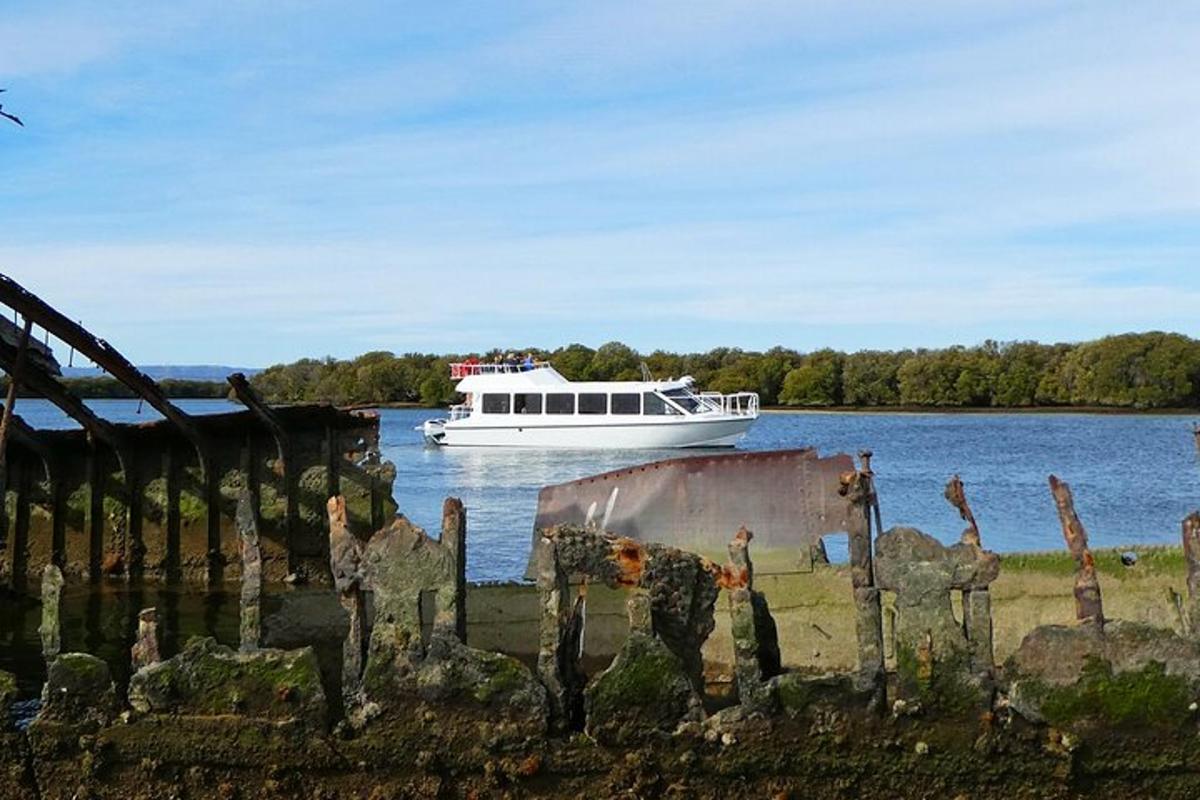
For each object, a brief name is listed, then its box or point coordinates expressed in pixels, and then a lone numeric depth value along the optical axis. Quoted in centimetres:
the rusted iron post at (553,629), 806
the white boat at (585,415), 6147
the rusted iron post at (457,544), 793
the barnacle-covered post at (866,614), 784
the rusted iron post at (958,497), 849
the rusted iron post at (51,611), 848
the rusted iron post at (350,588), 801
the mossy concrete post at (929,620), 754
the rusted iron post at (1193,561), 769
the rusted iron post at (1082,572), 770
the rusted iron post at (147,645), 830
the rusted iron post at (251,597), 835
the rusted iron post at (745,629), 791
